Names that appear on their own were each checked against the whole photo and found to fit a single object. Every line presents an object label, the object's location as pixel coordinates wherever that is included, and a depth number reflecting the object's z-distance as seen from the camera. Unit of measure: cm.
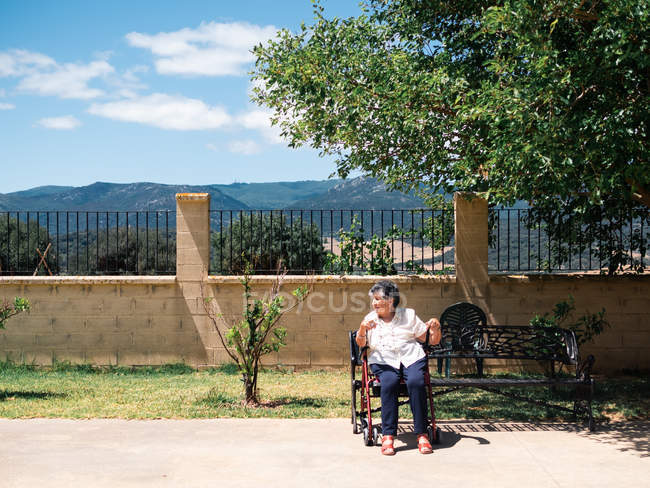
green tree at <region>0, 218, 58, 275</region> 1550
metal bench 618
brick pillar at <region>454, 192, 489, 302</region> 941
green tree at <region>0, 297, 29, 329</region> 792
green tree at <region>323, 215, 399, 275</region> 982
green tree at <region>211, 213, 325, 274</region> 951
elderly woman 547
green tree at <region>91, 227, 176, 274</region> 1698
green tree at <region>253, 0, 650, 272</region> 596
